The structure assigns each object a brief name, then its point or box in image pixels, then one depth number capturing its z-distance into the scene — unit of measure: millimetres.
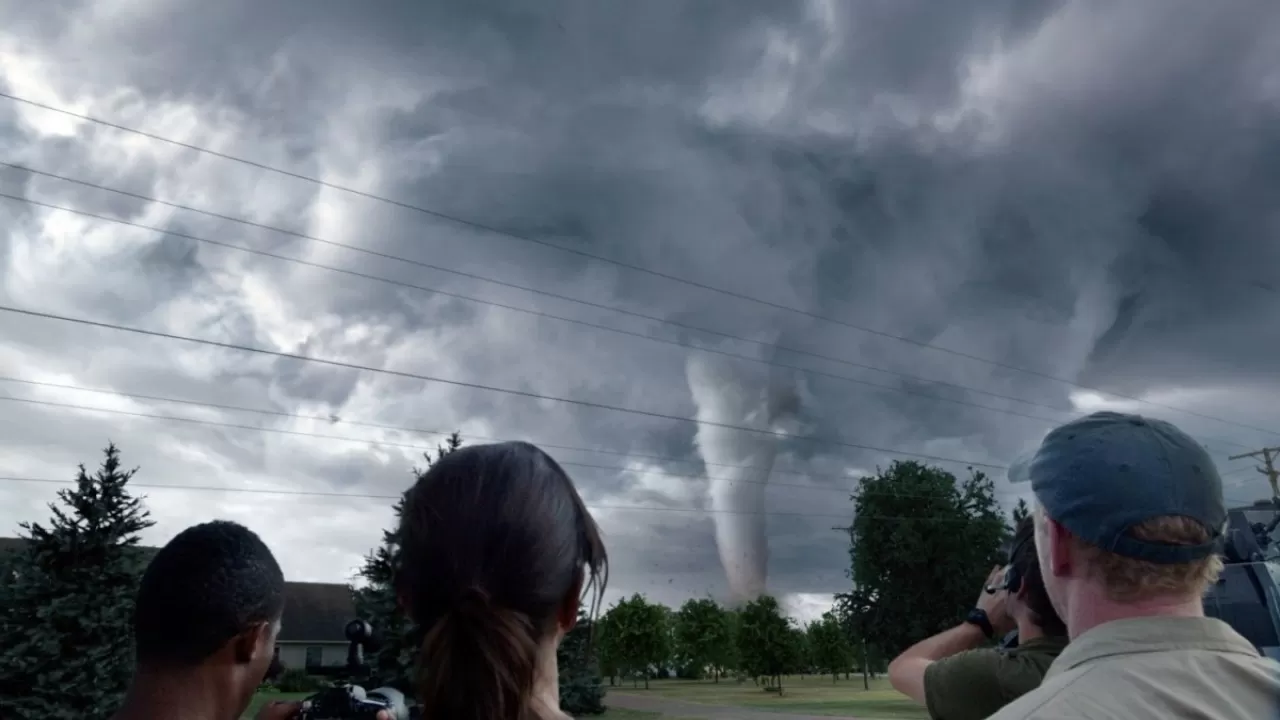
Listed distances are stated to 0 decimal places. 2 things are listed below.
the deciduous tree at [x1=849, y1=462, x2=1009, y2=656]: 56844
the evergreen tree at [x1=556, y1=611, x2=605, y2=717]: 30078
